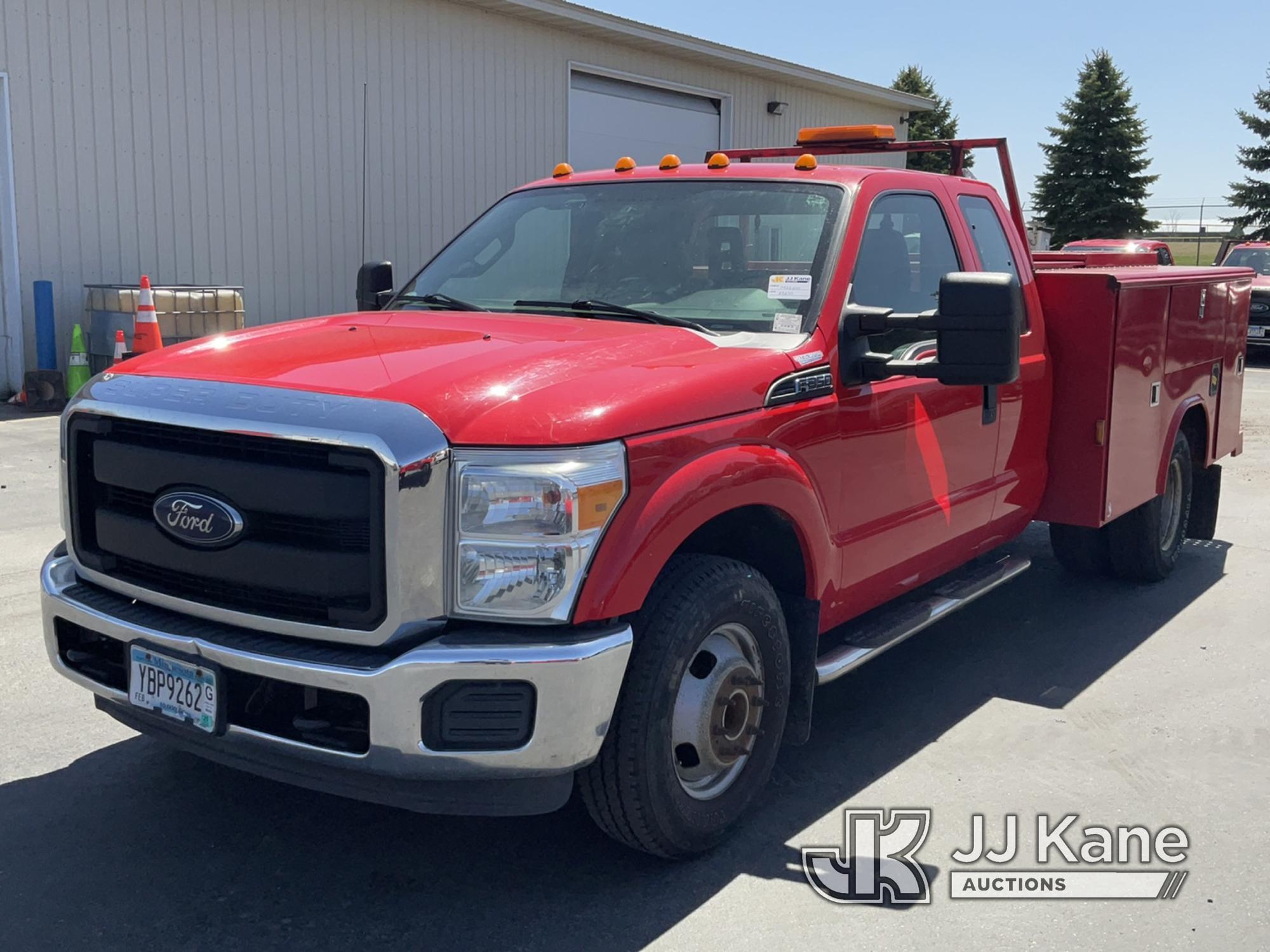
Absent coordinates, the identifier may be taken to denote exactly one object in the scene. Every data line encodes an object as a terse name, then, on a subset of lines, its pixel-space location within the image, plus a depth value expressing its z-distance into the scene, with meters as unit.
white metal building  11.78
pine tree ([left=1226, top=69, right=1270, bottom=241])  43.72
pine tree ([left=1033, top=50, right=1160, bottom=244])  43.47
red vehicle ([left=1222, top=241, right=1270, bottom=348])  19.83
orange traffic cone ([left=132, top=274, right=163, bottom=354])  11.12
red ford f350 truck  2.90
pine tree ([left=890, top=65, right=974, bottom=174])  49.53
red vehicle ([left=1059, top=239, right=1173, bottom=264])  18.10
